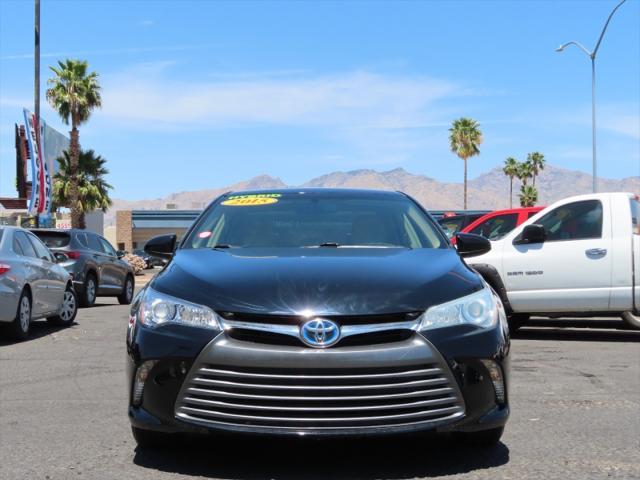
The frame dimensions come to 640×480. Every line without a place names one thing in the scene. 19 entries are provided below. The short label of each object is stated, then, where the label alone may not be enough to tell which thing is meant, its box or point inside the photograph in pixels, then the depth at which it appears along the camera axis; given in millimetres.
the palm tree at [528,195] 81750
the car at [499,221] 13738
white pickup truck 10414
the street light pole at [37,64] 29286
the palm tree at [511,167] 90375
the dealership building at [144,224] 76062
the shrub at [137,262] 43294
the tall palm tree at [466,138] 70125
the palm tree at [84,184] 42312
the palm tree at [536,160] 88875
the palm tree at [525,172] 89000
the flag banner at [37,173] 32169
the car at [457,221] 16666
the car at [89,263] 16375
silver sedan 10305
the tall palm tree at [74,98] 40281
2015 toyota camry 3953
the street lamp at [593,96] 29594
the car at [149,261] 52906
